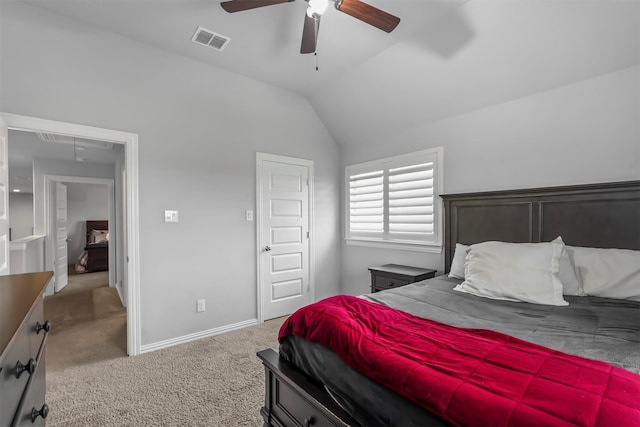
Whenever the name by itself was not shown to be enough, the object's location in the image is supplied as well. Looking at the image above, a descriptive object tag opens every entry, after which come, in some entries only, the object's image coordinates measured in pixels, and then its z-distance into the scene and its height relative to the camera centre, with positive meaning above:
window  3.37 +0.14
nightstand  3.08 -0.66
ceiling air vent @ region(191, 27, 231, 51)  2.65 +1.59
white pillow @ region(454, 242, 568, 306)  1.91 -0.42
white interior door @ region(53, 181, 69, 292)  5.25 -0.39
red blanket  0.83 -0.55
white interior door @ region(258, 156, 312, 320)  3.69 -0.29
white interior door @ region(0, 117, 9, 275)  2.17 +0.11
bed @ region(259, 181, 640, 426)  1.01 -0.57
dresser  0.79 -0.44
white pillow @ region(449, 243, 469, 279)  2.63 -0.45
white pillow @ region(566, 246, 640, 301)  1.91 -0.40
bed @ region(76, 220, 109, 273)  7.19 -1.03
